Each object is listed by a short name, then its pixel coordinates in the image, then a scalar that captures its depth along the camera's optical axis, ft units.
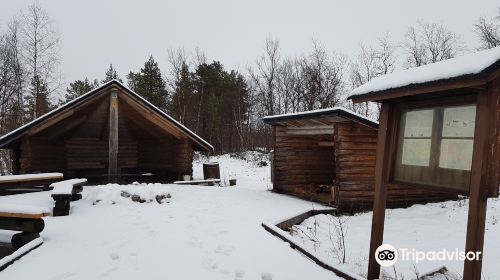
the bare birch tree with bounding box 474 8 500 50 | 90.07
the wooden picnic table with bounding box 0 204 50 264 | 17.10
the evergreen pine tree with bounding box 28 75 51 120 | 71.46
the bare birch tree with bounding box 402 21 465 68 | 112.27
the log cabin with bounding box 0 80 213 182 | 40.11
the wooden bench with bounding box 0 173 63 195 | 28.43
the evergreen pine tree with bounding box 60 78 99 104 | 124.77
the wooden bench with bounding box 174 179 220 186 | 43.68
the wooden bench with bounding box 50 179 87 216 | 23.12
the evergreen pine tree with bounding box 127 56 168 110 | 107.04
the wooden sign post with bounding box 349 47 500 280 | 11.22
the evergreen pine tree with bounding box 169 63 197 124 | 110.63
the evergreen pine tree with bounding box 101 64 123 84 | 124.47
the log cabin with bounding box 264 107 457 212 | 32.45
